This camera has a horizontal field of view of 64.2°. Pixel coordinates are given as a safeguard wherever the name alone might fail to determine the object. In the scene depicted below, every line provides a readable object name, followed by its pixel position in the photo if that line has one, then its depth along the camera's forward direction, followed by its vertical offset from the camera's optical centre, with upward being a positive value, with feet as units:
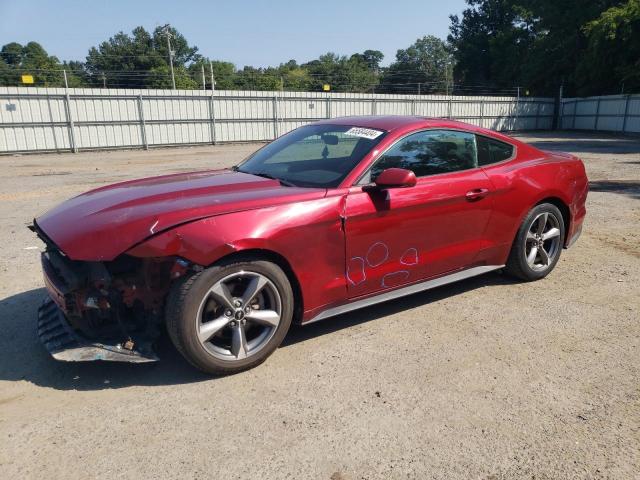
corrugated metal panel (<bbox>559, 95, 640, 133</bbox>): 99.55 -4.48
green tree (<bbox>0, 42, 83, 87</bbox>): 96.53 +15.62
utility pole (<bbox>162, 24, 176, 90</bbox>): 179.11 +25.15
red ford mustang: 9.72 -2.89
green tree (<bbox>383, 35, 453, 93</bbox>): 217.75 +19.04
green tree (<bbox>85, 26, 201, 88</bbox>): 200.13 +20.66
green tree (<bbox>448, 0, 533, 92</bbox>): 162.71 +16.68
